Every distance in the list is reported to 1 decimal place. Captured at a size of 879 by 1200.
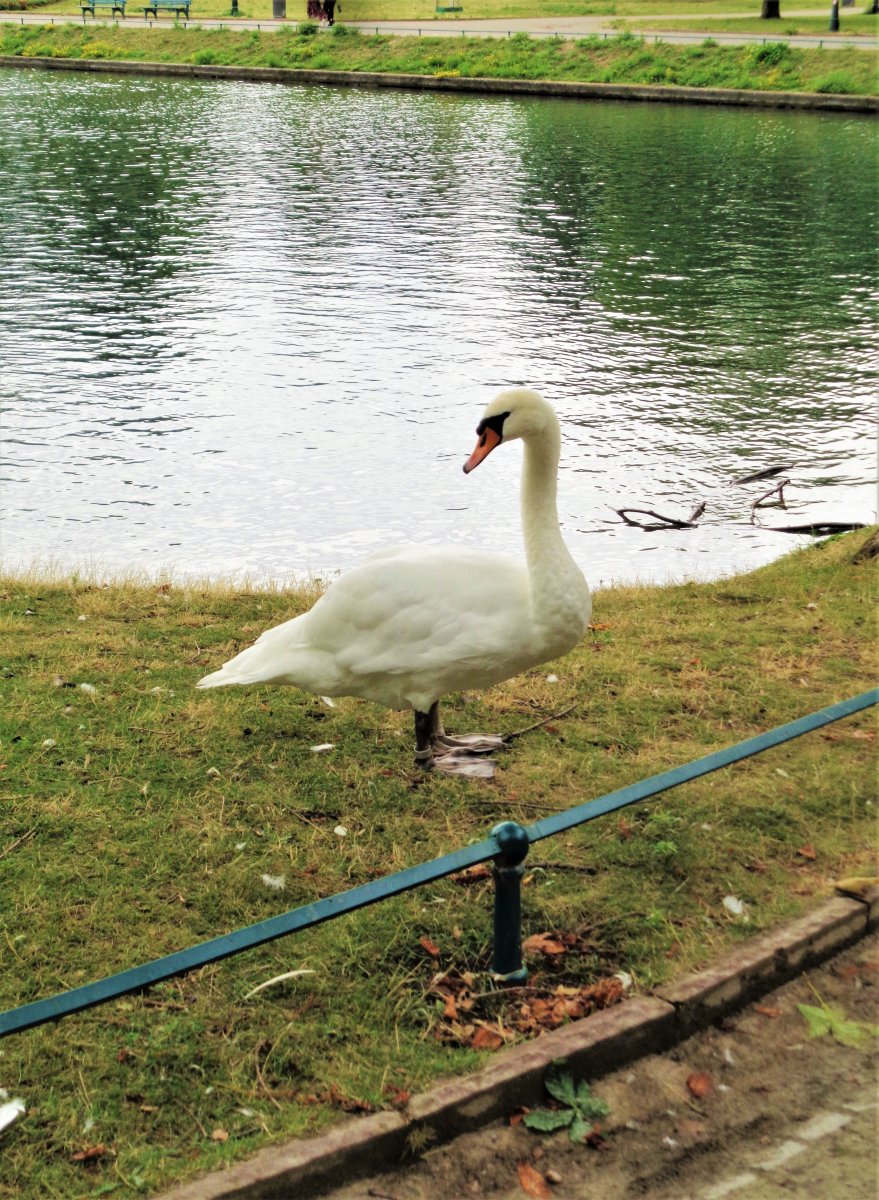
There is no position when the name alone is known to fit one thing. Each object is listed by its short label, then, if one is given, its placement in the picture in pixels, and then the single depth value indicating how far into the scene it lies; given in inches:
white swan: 213.0
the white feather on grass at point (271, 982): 169.5
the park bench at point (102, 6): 2373.3
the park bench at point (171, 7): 2300.2
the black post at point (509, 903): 149.0
